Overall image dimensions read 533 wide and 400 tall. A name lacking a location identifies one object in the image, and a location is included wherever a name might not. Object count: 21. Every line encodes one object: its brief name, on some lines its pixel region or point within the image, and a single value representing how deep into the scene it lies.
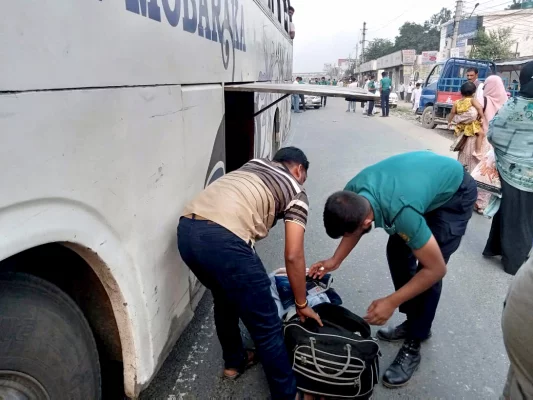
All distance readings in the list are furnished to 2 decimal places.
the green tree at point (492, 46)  25.70
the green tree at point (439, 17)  68.06
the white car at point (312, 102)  22.84
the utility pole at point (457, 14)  26.81
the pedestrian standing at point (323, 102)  25.14
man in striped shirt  1.91
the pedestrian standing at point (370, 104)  19.11
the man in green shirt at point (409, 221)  1.90
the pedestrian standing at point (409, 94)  31.62
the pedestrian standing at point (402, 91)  34.29
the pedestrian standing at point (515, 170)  3.38
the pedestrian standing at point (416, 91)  19.93
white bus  1.03
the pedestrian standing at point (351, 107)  21.53
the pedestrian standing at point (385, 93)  17.27
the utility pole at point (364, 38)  61.04
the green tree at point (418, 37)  61.32
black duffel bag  2.04
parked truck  13.35
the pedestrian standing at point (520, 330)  1.20
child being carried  5.64
